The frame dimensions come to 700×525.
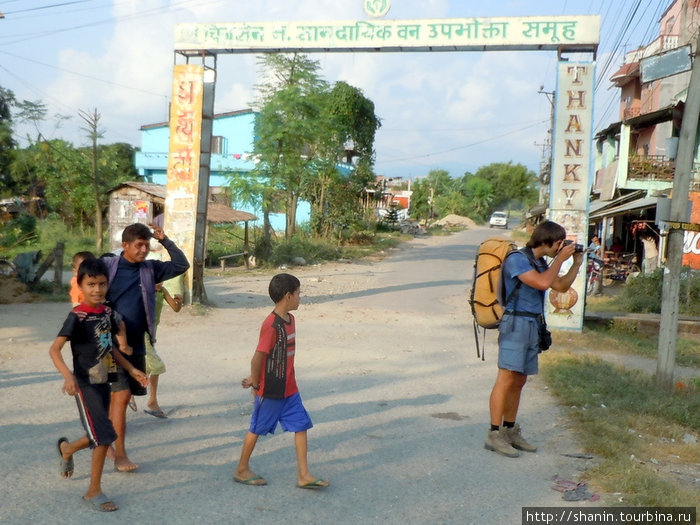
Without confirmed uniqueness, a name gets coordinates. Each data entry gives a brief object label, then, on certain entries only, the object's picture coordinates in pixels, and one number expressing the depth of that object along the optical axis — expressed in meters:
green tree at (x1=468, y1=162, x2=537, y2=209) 97.31
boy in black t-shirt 3.97
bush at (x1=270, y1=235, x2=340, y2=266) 22.08
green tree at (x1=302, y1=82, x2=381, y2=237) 25.62
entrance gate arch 10.92
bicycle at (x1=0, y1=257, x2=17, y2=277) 13.29
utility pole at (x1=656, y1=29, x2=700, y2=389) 7.06
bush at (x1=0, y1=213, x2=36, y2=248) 14.79
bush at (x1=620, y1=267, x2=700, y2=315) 13.38
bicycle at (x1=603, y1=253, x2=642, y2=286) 20.34
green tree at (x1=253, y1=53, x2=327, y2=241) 21.72
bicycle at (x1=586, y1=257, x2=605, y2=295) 17.27
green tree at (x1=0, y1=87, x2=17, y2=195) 17.80
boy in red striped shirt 4.26
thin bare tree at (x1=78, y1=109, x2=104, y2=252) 22.89
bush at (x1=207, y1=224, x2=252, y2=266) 22.03
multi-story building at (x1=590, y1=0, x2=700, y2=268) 19.52
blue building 37.66
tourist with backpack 5.05
